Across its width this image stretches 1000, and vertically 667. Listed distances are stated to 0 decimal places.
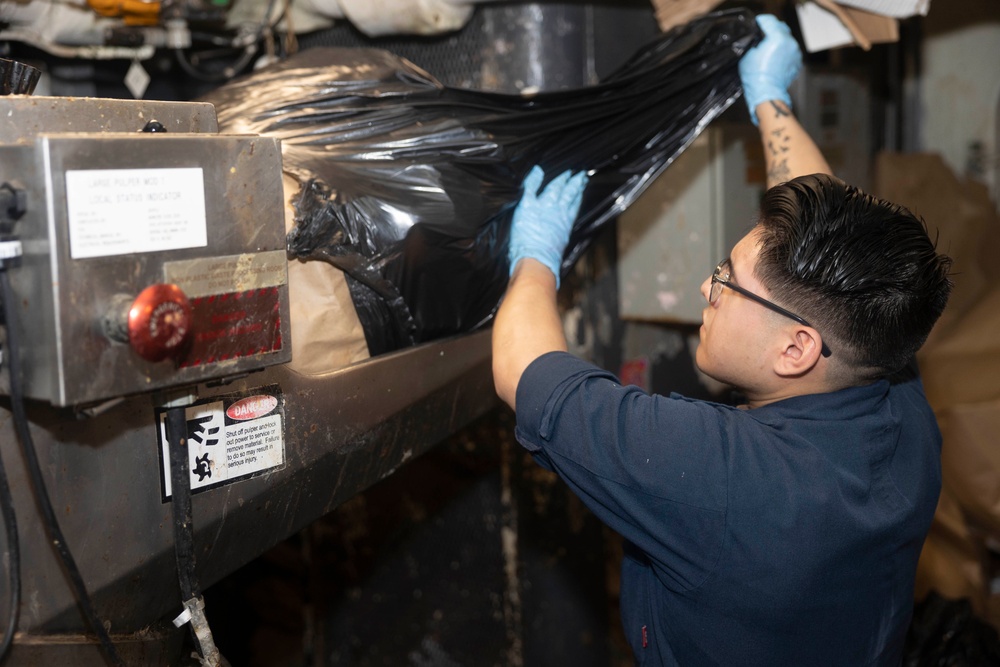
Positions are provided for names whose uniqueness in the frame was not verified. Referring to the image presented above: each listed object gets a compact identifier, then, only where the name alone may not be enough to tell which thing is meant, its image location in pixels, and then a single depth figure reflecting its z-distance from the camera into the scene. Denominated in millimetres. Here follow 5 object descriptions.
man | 897
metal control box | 641
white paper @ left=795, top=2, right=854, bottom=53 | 1475
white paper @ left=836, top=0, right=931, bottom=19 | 1413
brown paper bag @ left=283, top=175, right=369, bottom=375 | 1000
